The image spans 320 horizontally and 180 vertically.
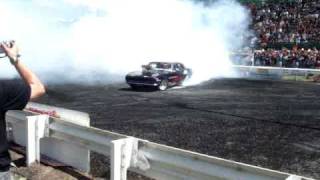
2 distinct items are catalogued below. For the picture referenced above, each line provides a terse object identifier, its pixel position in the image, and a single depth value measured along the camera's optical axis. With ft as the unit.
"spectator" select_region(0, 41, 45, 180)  10.53
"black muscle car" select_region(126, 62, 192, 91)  67.56
